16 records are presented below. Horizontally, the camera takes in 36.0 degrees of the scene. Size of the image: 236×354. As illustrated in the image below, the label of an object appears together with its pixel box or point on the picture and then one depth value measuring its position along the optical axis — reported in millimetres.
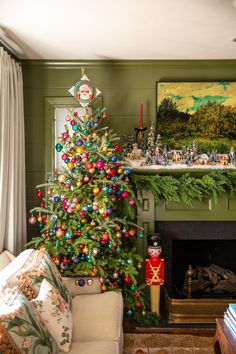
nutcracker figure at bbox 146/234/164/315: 3293
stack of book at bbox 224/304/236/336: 2255
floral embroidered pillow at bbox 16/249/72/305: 2061
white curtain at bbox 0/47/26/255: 2943
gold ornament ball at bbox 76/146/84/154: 2958
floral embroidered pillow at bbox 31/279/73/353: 1926
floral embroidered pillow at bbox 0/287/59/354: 1458
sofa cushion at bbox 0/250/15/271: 2704
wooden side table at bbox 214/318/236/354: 2117
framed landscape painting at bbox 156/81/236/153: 3590
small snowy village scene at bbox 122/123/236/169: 3477
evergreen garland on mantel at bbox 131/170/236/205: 3277
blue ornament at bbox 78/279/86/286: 2820
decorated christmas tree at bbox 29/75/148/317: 2934
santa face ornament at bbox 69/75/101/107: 3234
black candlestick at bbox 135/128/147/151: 3537
